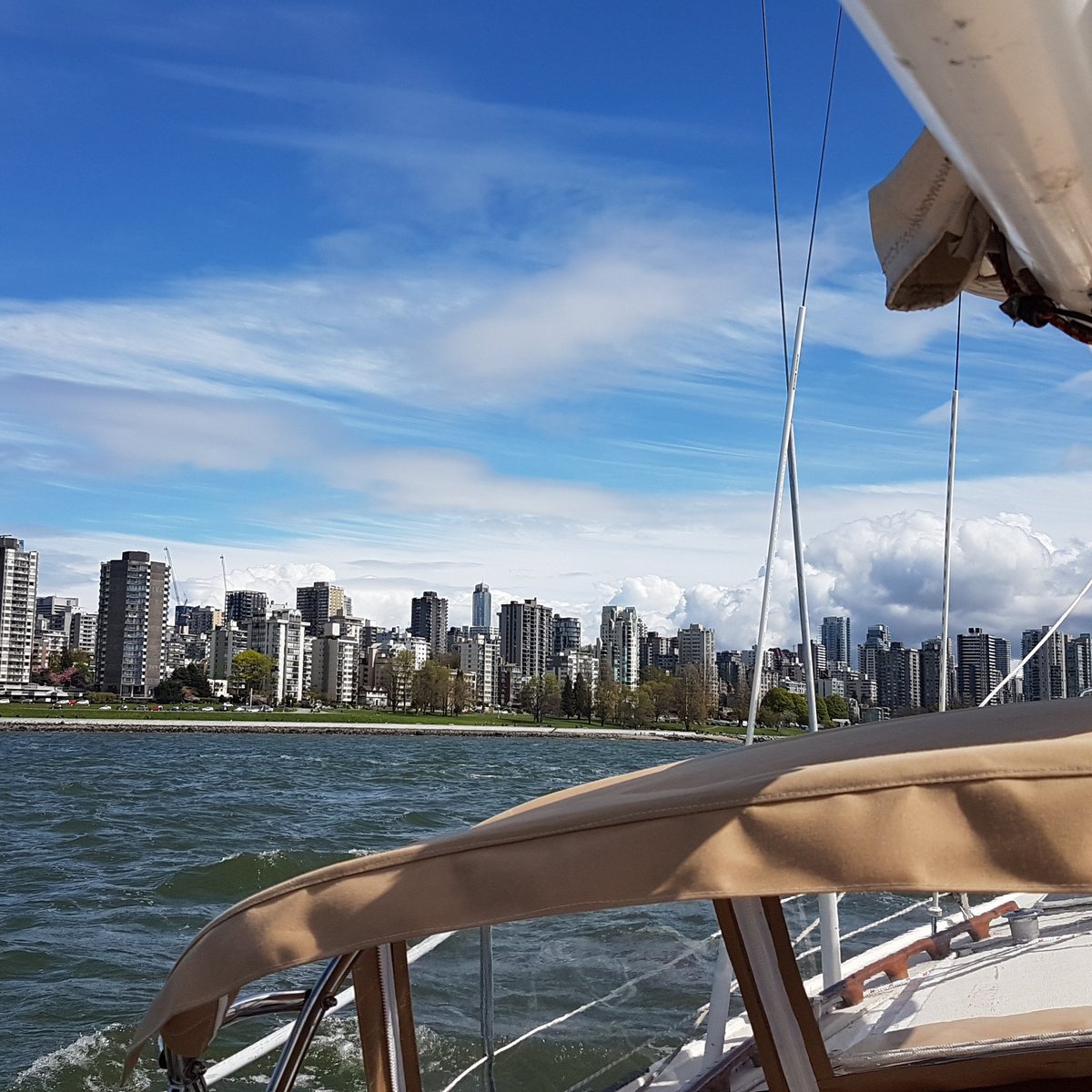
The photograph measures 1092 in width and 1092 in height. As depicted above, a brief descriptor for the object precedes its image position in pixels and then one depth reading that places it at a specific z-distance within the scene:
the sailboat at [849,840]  1.28
